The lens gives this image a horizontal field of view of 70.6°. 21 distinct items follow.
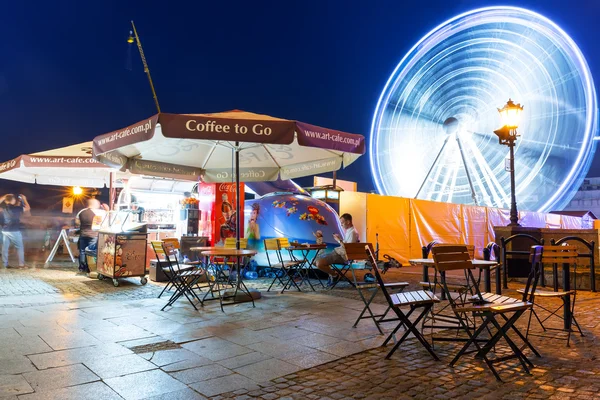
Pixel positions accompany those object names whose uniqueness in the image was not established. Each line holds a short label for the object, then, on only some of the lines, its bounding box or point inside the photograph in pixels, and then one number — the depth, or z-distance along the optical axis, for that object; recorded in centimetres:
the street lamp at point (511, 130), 825
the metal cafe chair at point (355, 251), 514
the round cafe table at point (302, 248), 742
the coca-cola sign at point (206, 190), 1030
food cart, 769
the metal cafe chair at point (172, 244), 579
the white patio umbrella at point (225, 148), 530
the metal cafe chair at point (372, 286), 427
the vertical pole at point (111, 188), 1000
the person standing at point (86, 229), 985
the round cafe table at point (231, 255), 559
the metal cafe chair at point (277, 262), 732
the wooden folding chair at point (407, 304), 347
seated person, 794
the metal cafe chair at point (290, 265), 735
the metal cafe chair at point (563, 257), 432
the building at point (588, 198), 4684
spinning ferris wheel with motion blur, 1409
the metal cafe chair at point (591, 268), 595
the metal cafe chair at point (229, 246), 676
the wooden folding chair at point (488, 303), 312
